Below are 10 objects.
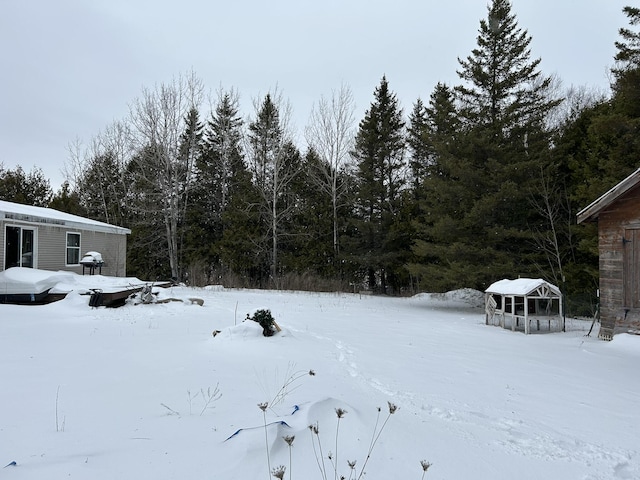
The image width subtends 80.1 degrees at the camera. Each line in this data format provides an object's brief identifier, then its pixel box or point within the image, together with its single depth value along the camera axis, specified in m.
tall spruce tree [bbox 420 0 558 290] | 12.70
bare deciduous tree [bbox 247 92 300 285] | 22.36
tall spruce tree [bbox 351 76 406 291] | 20.50
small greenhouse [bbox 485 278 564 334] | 8.81
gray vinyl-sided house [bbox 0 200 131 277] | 12.39
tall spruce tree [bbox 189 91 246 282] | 23.30
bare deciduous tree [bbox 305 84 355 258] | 22.36
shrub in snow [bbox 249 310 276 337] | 6.66
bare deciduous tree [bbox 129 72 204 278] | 20.94
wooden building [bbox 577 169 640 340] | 7.81
